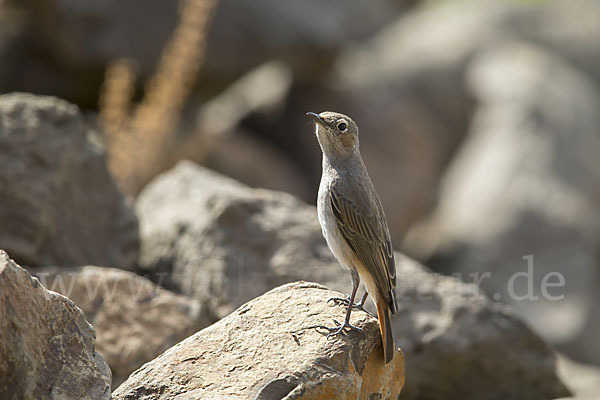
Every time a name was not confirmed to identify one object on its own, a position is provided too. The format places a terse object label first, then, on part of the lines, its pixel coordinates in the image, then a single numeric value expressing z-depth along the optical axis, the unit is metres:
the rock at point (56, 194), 11.73
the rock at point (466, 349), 11.87
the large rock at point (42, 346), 7.25
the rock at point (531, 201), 21.19
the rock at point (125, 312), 10.84
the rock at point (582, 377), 16.50
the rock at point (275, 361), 8.08
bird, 9.88
